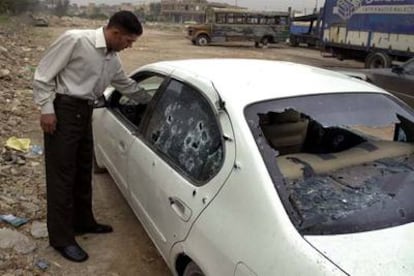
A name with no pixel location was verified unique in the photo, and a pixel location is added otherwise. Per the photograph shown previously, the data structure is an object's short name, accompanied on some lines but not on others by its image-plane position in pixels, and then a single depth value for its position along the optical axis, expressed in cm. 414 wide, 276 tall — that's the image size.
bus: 2866
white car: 189
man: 310
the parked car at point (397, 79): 818
